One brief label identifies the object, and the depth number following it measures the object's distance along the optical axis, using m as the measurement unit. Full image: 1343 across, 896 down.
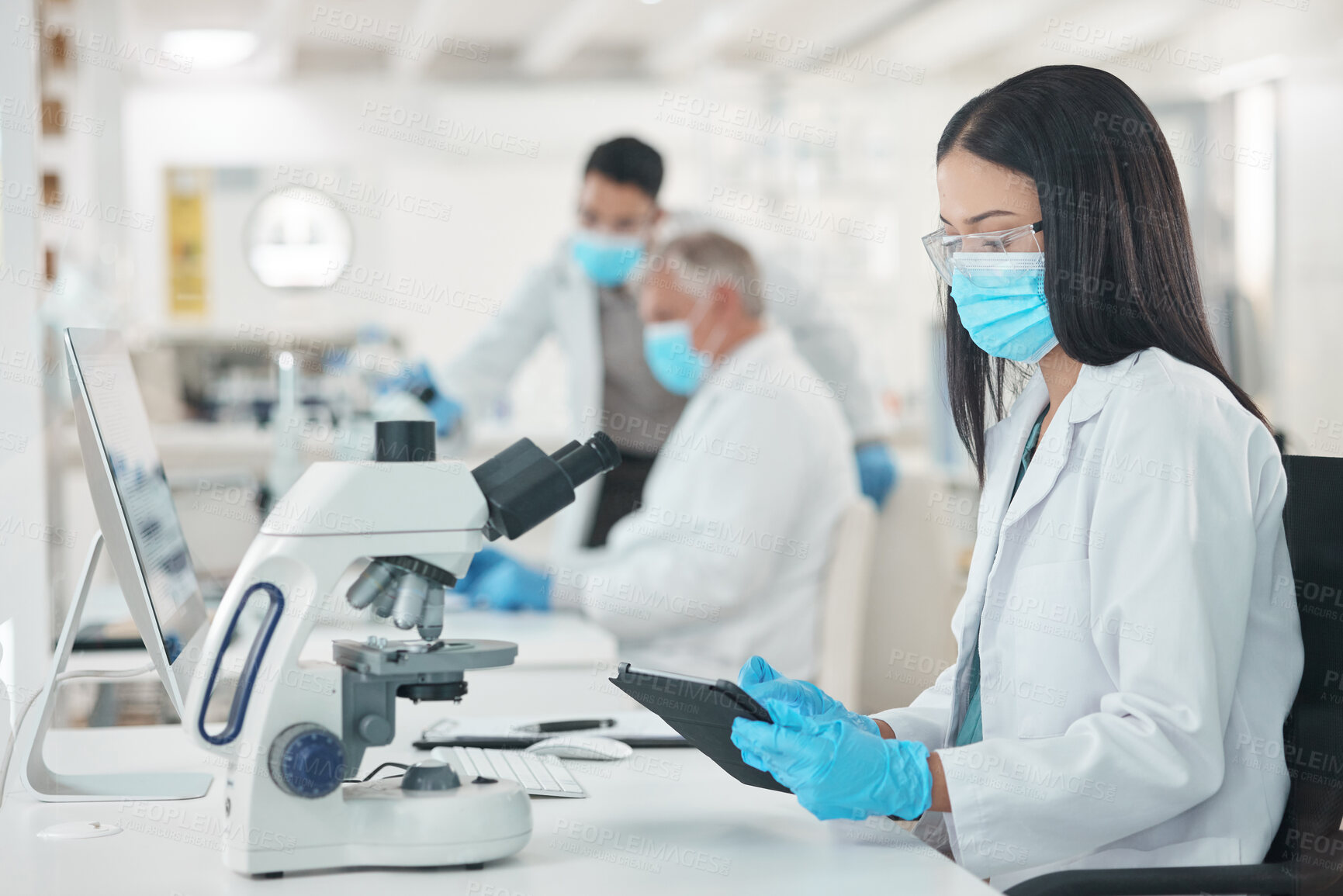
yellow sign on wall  7.83
